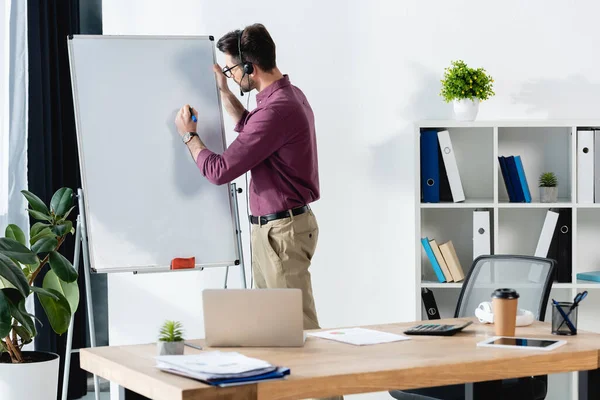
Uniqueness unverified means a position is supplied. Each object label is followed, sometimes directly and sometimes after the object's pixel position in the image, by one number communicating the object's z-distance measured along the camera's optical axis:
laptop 3.34
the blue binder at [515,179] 6.55
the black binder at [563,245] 6.51
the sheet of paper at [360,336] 3.59
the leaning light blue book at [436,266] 6.55
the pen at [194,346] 3.38
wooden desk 2.80
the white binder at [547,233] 6.51
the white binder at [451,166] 6.49
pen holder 3.76
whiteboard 5.38
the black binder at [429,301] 6.61
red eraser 5.40
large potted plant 5.29
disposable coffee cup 3.67
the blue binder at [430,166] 6.50
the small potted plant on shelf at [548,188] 6.53
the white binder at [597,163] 6.44
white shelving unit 6.81
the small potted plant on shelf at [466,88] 6.49
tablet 3.47
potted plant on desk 3.21
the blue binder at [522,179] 6.54
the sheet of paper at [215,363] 2.80
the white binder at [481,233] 6.51
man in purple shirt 5.10
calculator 3.77
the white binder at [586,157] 6.44
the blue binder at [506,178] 6.57
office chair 4.49
